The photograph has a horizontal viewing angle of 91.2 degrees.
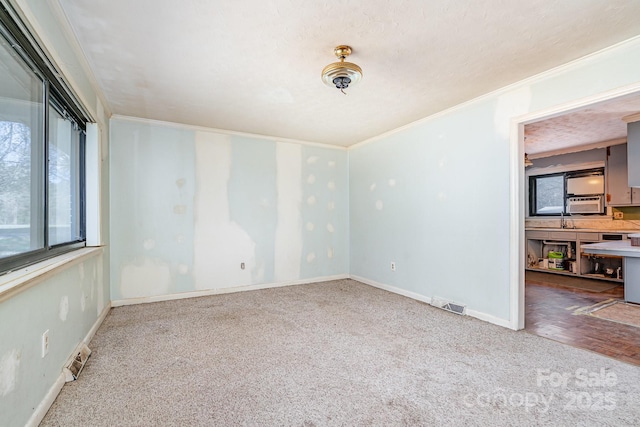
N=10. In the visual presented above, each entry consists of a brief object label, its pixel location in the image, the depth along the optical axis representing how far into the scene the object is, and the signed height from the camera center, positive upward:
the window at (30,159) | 1.54 +0.33
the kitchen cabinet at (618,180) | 5.20 +0.55
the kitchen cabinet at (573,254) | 5.37 -0.79
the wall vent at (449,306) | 3.46 -1.06
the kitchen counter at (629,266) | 3.83 -0.68
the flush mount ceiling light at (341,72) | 2.36 +1.11
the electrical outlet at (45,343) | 1.79 -0.75
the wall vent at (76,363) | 2.09 -1.06
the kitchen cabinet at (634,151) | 3.97 +0.79
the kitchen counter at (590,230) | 5.12 -0.30
